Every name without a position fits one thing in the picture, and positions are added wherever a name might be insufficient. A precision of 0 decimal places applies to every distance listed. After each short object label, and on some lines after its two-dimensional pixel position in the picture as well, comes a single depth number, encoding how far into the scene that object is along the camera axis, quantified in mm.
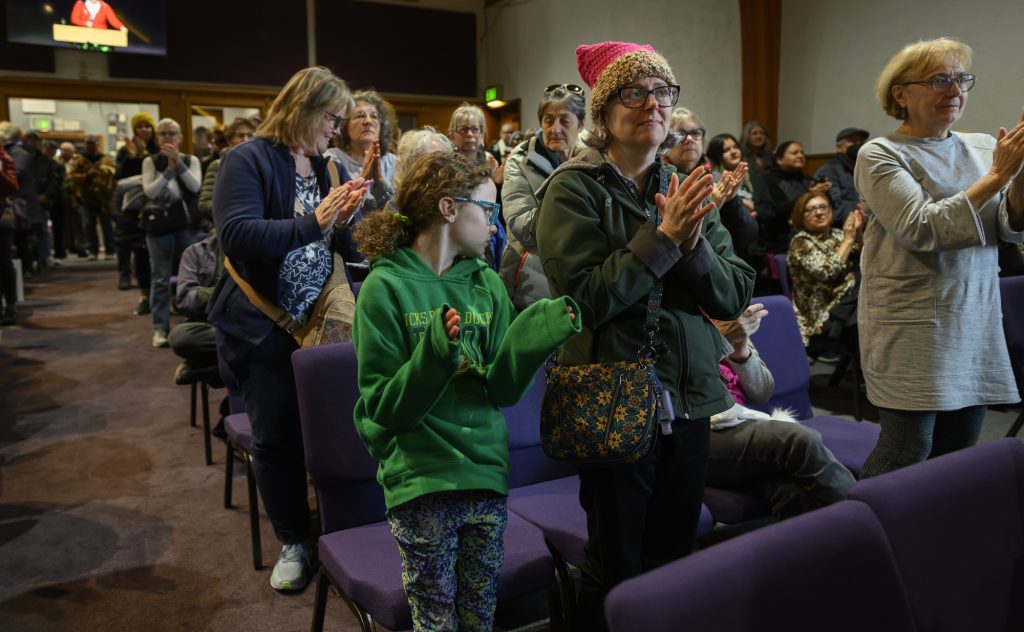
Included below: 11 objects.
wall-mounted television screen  10625
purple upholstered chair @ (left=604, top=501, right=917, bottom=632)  870
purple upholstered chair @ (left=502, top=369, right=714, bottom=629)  1885
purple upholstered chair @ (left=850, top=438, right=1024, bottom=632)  1116
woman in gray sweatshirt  1971
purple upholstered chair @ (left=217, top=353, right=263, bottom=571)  2607
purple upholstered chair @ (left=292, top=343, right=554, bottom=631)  1787
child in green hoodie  1442
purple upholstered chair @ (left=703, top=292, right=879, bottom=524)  2547
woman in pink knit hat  1564
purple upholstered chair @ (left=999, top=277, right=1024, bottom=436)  3064
